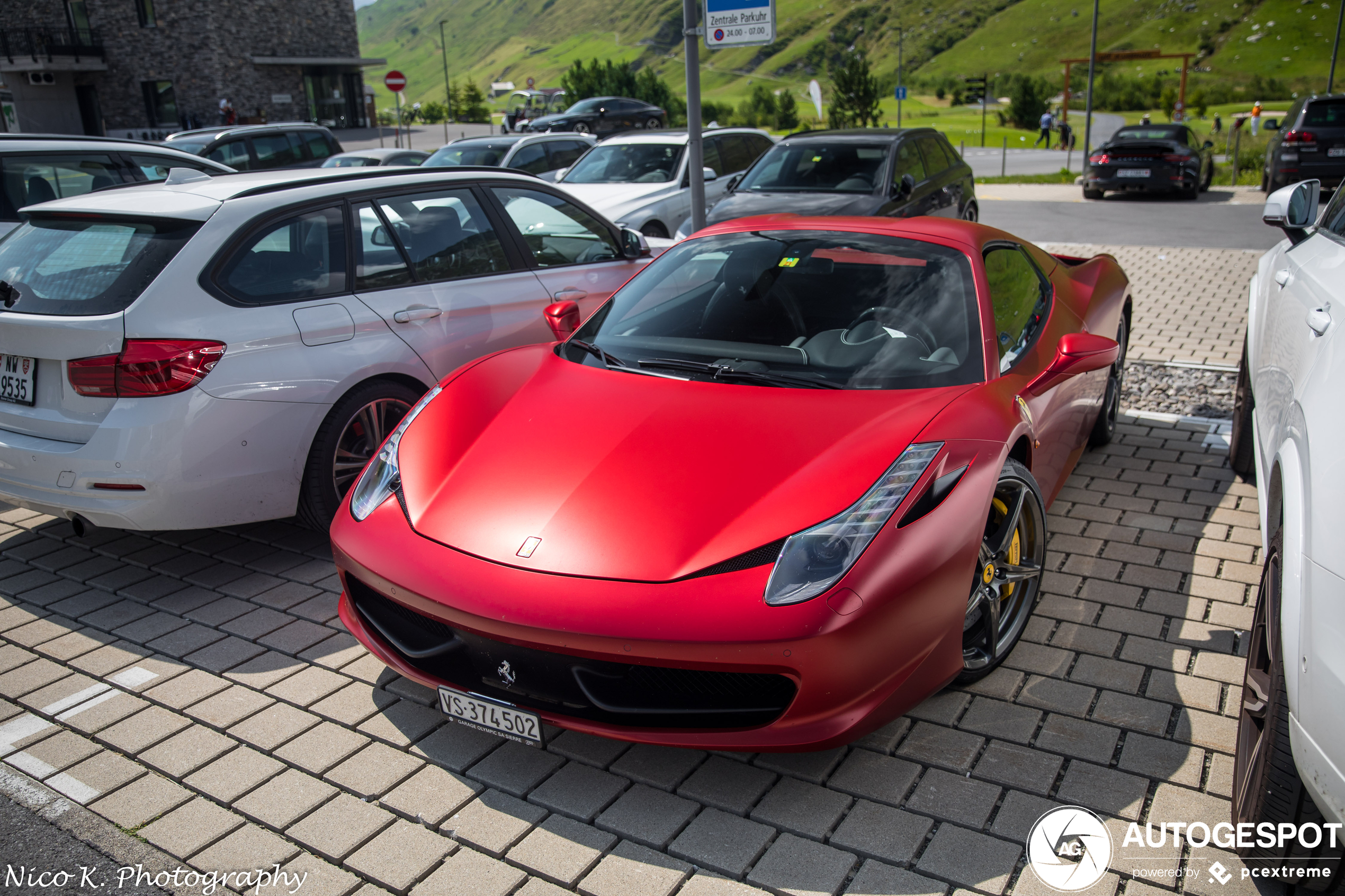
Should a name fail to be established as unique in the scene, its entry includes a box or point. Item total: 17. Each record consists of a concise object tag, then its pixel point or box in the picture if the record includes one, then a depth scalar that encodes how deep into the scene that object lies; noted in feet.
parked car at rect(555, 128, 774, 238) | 34.27
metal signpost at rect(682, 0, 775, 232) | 24.04
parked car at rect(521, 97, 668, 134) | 111.34
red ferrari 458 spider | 8.21
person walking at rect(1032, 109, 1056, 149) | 135.03
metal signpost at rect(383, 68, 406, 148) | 90.79
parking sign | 24.26
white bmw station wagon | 12.51
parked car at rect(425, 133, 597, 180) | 47.80
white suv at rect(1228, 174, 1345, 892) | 6.14
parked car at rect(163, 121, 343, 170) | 52.08
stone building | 136.87
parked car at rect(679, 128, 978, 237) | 31.65
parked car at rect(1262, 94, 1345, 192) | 53.01
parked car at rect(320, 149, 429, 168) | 43.45
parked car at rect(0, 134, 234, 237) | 21.43
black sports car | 57.06
